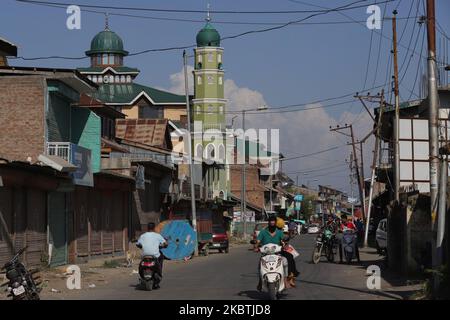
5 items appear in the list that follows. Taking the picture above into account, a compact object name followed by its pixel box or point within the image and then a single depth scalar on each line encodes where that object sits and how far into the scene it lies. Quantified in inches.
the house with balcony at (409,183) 887.7
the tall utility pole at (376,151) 2047.2
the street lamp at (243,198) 2614.7
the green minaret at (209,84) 4047.7
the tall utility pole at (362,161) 2600.4
